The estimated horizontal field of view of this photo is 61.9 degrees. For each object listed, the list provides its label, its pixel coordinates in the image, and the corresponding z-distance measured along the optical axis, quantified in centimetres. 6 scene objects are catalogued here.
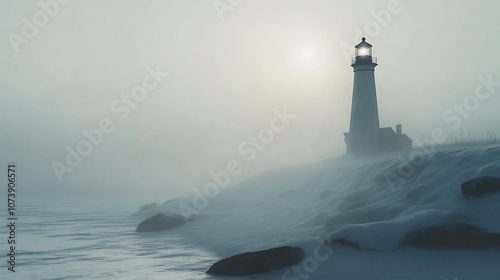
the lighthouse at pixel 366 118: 3484
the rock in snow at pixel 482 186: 1441
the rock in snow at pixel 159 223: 2602
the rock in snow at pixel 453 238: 1221
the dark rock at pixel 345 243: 1357
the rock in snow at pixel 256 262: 1288
